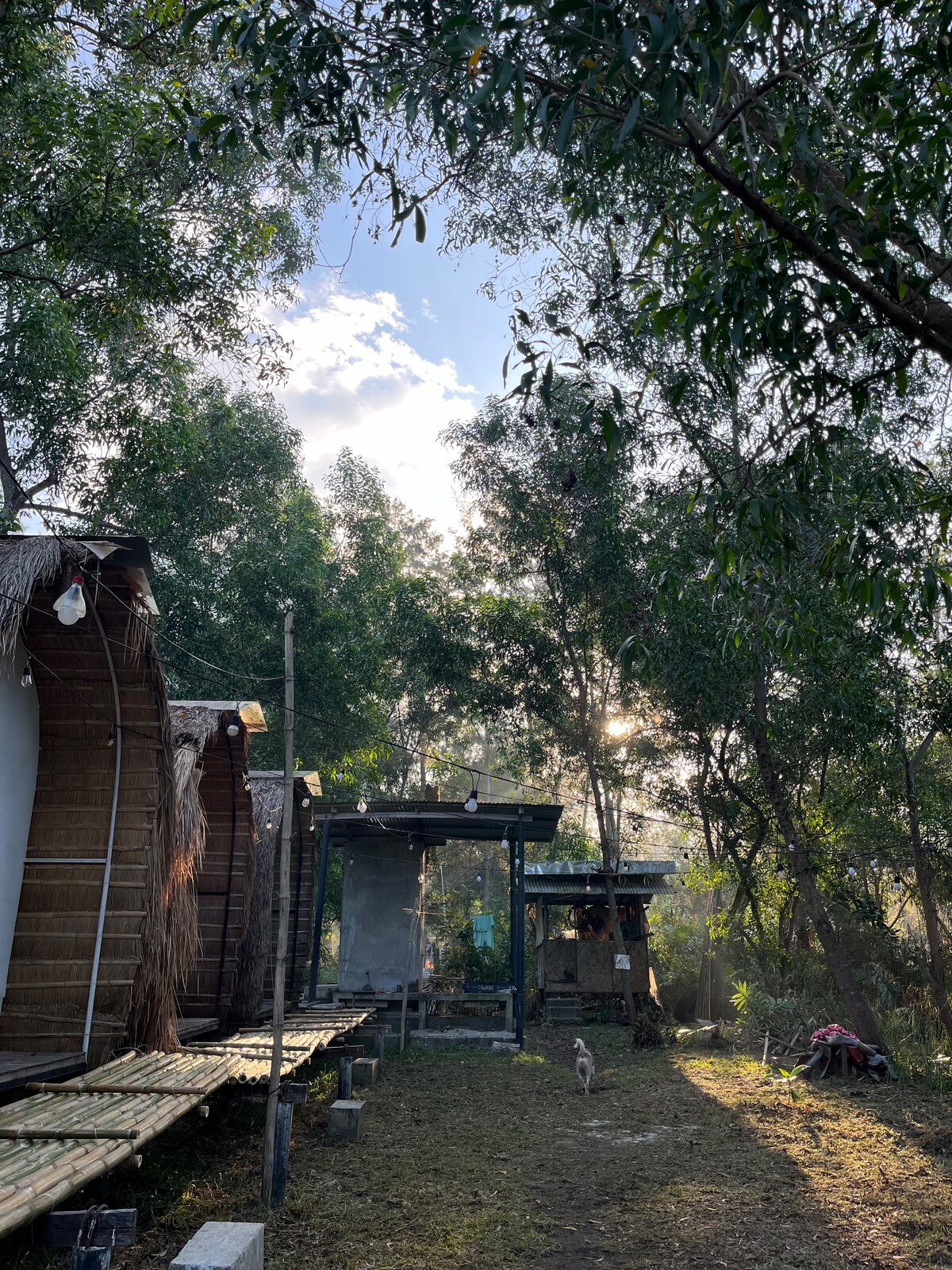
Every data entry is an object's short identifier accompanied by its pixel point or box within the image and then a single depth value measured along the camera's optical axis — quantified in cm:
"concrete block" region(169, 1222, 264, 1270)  314
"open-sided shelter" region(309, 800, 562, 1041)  1452
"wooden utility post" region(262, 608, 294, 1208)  558
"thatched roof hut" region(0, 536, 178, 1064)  628
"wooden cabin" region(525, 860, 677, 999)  1820
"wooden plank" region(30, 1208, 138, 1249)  349
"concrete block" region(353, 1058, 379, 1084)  975
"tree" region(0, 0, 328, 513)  727
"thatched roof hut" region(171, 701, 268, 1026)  912
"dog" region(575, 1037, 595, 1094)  1009
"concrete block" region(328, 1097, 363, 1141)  742
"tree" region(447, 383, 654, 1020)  1559
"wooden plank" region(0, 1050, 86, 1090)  533
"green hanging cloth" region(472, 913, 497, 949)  1792
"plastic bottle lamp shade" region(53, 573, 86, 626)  516
